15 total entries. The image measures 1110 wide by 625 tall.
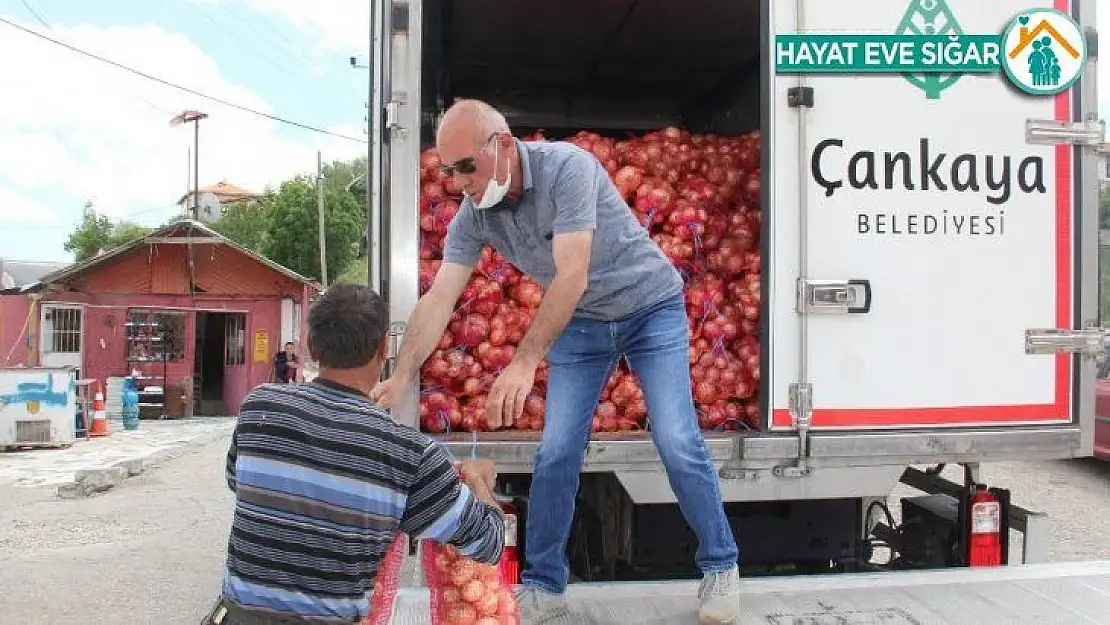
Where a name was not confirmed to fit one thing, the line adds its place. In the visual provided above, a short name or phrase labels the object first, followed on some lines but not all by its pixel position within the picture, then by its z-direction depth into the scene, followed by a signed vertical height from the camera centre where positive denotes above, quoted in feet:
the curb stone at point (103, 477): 32.24 -5.69
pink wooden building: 64.02 +1.17
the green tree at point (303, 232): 130.62 +14.02
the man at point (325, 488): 6.55 -1.16
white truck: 10.72 +0.54
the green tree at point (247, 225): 161.21 +18.68
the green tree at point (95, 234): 162.81 +17.28
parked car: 32.37 -2.99
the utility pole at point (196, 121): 111.45 +26.43
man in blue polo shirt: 9.32 +0.17
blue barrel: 56.34 -5.04
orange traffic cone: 51.29 -5.33
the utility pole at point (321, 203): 97.05 +14.03
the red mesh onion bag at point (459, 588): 7.89 -2.25
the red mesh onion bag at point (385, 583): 7.66 -2.14
